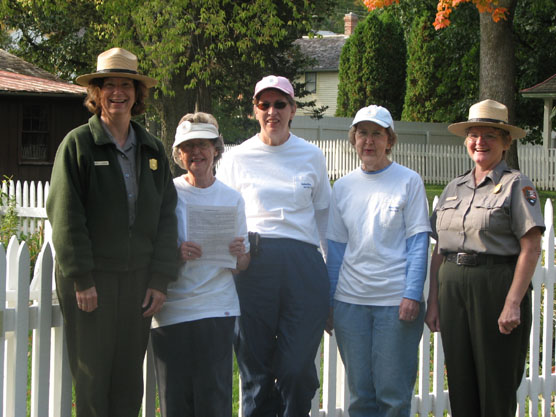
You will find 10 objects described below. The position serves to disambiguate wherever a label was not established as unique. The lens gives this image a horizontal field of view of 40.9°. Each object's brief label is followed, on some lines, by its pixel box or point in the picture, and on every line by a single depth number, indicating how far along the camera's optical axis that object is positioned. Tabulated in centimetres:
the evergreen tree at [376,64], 3347
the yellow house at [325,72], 4731
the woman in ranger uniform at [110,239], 349
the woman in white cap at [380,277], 407
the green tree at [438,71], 2630
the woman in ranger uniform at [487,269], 395
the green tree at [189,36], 1817
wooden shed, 1839
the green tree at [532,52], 2373
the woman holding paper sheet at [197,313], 383
